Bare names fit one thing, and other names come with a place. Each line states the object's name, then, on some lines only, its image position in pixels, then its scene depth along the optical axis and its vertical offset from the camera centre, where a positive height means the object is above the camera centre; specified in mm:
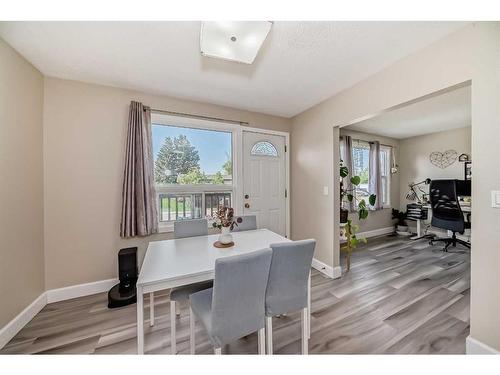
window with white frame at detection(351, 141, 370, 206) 4195 +472
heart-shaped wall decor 3999 +596
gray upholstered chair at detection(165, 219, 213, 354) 1371 -784
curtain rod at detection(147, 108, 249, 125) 2485 +990
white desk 4178 -857
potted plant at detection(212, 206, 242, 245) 1687 -312
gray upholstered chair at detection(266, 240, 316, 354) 1207 -601
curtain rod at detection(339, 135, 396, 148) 4108 +1004
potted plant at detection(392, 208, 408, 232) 4586 -839
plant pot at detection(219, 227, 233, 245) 1674 -433
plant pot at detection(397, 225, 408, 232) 4594 -1011
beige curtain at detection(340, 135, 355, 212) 3904 +700
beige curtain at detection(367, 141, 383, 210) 4312 +319
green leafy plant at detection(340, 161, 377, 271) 2824 -534
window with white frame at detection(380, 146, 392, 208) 4707 +274
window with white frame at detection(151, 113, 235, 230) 2580 +298
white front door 3059 +132
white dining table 1100 -513
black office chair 3195 -420
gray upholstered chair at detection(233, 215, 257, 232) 2225 -431
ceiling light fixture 1321 +1102
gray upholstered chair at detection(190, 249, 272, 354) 1013 -622
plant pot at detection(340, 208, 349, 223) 3035 -467
